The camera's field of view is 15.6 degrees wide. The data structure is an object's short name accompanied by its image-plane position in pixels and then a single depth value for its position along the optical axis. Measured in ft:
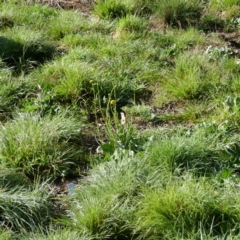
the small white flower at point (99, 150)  23.85
